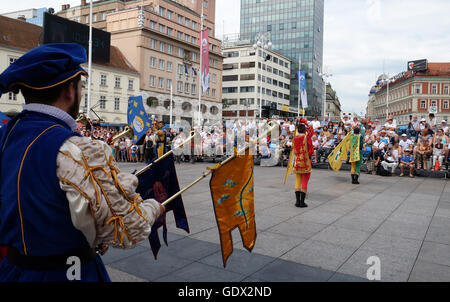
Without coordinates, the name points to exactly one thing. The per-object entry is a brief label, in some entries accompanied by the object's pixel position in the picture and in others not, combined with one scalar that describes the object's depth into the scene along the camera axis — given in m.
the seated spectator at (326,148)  17.80
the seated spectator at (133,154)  21.01
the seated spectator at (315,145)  17.66
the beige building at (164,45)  56.59
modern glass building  93.12
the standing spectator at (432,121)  17.73
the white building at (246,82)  81.88
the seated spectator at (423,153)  14.95
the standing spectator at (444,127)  15.68
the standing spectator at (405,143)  15.37
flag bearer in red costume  8.15
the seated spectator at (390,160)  14.86
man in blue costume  1.63
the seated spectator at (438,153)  14.58
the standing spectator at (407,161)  14.86
